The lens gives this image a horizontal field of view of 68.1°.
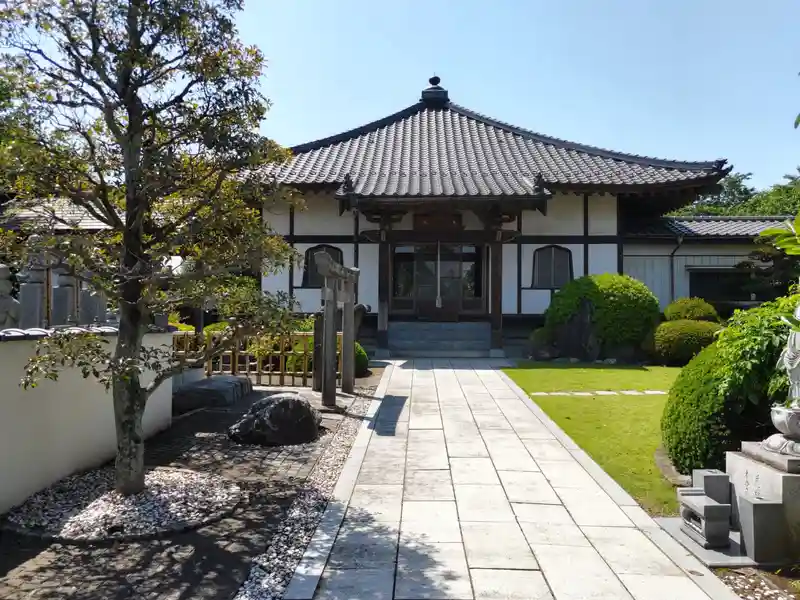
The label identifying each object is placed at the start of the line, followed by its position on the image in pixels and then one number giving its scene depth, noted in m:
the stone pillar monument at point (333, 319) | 8.61
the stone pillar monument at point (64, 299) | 5.47
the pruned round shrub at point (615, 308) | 14.17
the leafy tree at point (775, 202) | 32.06
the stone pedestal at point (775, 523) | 3.71
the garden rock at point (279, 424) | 6.70
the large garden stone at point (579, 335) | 14.54
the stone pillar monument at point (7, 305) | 4.58
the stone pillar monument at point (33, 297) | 4.94
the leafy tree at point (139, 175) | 4.26
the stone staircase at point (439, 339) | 15.67
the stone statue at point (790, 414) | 3.85
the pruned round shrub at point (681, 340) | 13.54
